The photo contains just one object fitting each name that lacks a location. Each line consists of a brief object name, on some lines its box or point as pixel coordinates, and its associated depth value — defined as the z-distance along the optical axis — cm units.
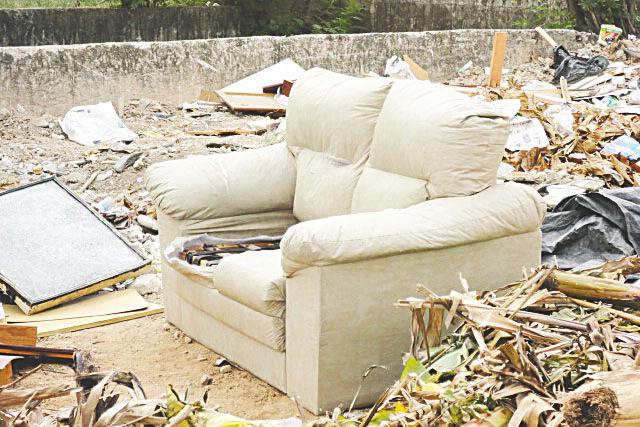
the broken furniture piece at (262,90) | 1019
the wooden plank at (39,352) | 457
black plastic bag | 1105
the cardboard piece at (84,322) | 521
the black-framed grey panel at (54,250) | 539
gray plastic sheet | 541
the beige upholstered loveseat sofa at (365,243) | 396
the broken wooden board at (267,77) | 1083
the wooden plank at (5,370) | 429
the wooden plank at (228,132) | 919
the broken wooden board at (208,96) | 1060
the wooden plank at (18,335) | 468
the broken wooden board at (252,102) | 1016
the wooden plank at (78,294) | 529
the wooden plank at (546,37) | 1362
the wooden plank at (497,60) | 1079
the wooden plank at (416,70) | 1165
